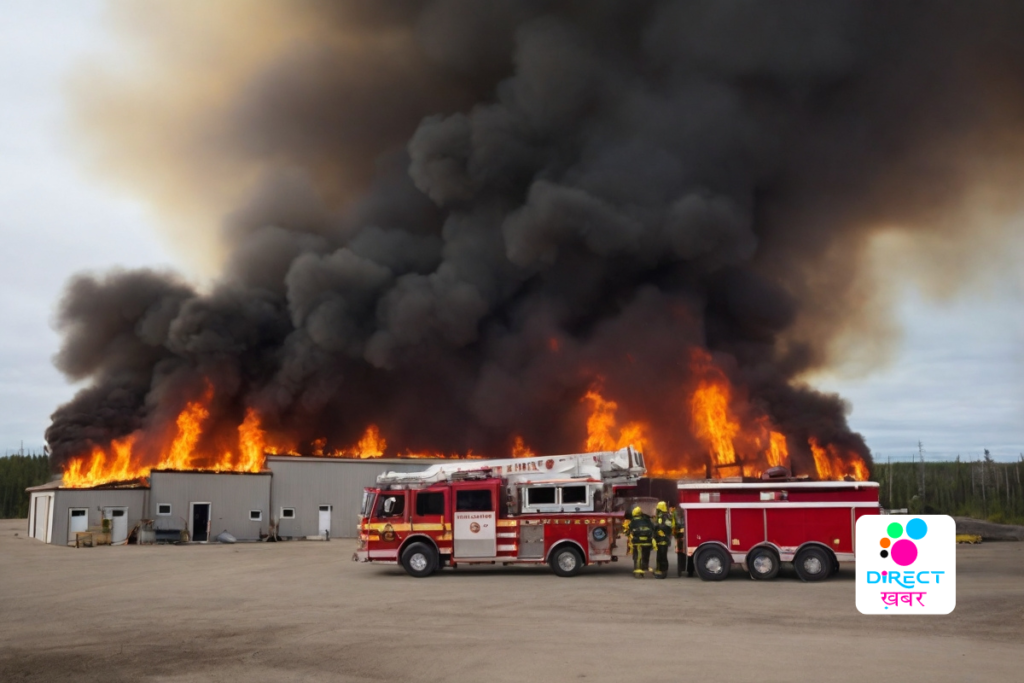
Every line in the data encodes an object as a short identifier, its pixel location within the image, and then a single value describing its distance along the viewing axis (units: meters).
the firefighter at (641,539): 19.08
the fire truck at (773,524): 18.08
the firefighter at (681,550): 19.39
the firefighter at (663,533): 18.95
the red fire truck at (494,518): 19.70
